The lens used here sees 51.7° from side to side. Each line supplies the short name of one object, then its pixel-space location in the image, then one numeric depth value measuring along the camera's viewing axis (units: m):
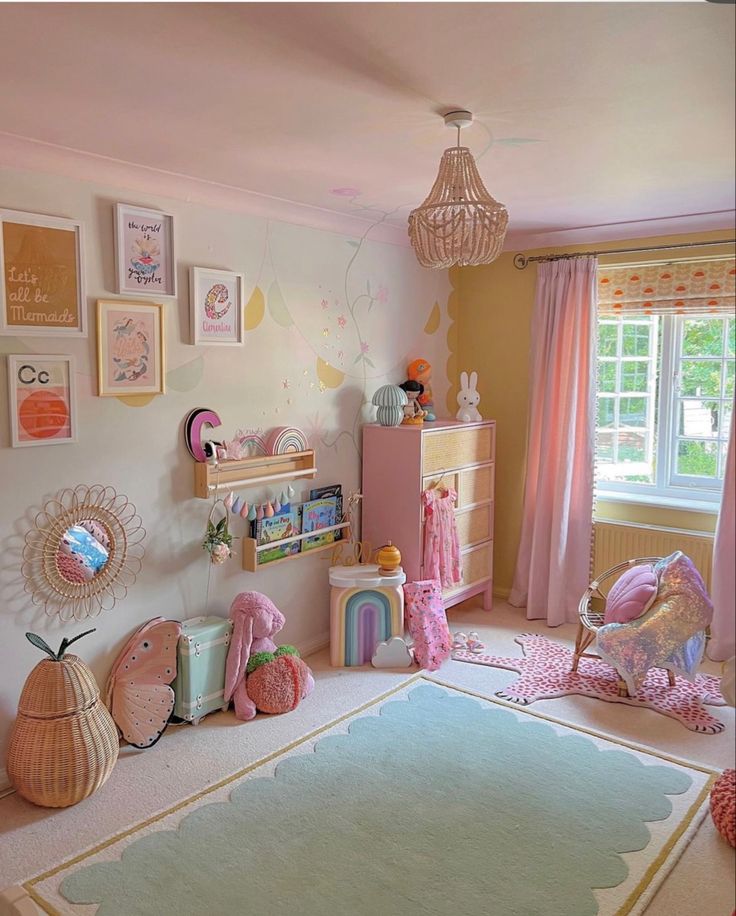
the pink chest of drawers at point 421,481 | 3.90
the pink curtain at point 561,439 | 4.11
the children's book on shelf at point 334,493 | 3.84
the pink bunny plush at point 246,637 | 3.21
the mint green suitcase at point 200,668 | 3.08
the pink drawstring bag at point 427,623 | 3.70
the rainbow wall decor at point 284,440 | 3.54
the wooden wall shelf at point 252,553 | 3.47
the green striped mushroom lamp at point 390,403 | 3.96
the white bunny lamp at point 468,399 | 4.34
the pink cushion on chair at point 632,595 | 3.29
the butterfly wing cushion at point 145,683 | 2.92
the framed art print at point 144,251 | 2.88
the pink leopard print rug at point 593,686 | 3.19
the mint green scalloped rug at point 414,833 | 2.12
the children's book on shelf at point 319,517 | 3.76
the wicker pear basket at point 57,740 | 2.48
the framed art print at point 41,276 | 2.55
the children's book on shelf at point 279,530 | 3.52
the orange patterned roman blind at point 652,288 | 2.57
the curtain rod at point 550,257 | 3.92
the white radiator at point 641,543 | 3.76
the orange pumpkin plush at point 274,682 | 3.20
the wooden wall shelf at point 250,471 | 3.22
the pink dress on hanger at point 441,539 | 3.91
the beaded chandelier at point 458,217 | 2.27
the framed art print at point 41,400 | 2.61
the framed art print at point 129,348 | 2.86
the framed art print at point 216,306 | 3.16
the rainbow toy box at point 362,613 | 3.69
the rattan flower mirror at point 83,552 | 2.73
